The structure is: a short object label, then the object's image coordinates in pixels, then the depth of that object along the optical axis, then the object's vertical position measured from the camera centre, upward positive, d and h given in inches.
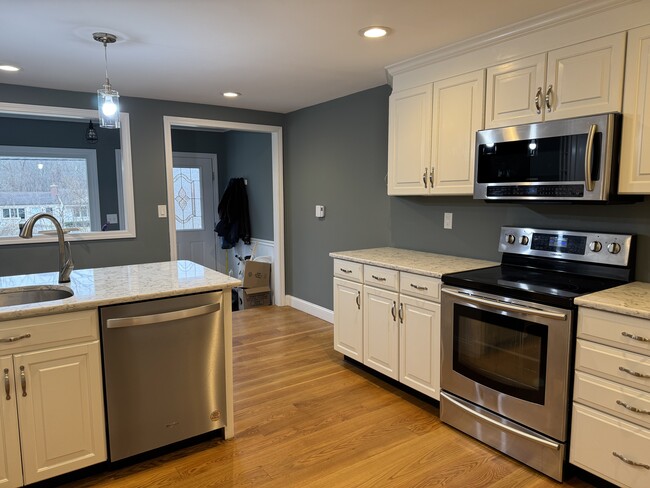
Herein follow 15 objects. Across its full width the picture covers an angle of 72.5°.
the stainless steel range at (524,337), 82.5 -27.8
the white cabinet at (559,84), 83.6 +24.0
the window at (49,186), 217.6 +8.0
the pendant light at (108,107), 98.6 +21.0
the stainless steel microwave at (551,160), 83.9 +8.3
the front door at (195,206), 265.3 -3.0
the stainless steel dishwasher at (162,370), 83.8 -33.7
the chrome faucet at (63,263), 95.3 -13.3
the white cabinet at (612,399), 72.3 -33.9
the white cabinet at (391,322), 108.3 -32.9
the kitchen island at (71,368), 75.1 -30.3
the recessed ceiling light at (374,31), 99.6 +38.6
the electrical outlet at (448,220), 129.6 -5.8
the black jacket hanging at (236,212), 251.6 -6.3
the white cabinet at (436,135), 110.3 +17.5
